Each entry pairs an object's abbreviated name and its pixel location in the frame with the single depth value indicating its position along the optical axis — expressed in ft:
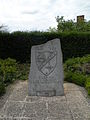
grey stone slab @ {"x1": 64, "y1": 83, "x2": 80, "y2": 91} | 10.17
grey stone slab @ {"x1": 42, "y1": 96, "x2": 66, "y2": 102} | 8.72
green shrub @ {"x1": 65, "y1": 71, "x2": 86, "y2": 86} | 10.92
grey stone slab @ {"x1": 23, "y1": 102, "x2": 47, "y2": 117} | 7.33
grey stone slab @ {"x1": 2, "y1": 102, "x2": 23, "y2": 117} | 7.34
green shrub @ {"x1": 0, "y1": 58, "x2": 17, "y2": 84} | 11.78
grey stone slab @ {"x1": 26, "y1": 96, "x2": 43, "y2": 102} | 8.75
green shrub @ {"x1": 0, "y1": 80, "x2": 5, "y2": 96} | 9.39
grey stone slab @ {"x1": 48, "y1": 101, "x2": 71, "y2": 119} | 7.23
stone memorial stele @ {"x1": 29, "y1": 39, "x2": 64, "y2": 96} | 9.48
